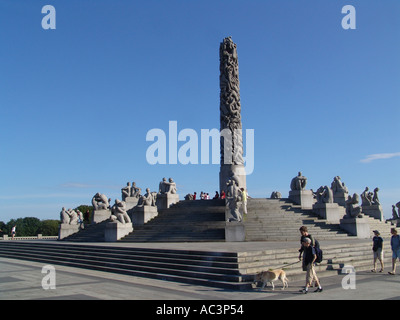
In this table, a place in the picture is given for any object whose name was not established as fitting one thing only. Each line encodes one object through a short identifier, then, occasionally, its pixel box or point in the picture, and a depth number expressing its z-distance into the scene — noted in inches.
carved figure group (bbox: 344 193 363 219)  850.1
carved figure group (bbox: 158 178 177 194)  1084.5
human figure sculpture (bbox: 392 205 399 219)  1288.1
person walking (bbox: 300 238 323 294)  370.3
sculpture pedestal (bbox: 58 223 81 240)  1079.0
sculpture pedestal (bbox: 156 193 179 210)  1060.1
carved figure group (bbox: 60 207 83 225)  1096.6
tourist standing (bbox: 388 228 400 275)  490.3
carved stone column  1291.8
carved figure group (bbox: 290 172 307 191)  1018.7
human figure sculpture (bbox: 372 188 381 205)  1171.1
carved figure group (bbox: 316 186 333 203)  920.9
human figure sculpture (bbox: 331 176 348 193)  1197.8
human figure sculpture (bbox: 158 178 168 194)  1088.2
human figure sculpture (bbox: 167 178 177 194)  1082.8
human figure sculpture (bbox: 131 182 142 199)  1269.7
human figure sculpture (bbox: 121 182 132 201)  1256.2
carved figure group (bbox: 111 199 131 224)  901.6
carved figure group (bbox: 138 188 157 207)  983.6
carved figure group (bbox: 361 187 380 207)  1173.8
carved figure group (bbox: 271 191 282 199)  1347.7
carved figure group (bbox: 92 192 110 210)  1117.7
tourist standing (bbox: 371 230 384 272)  504.3
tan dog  383.9
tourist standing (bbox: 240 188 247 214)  888.9
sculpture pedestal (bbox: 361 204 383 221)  1151.6
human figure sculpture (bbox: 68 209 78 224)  1103.0
